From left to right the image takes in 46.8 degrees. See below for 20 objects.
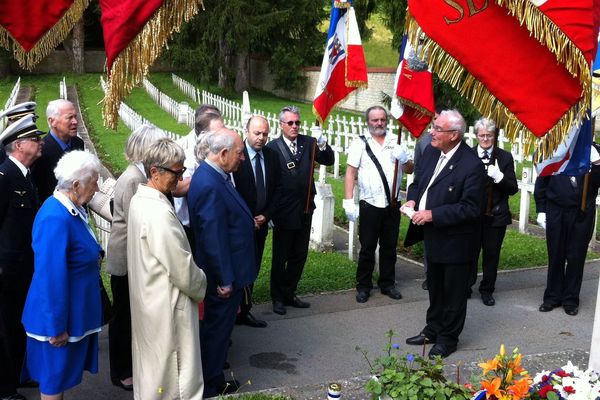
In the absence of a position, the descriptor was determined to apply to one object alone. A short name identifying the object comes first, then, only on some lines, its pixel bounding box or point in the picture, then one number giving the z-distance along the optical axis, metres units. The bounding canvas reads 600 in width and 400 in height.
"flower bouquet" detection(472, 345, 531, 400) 3.41
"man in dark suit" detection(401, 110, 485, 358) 5.49
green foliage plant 3.62
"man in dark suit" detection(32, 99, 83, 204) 5.56
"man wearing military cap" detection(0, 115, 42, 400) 4.70
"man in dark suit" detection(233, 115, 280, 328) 6.05
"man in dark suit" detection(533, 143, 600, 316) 6.76
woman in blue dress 4.05
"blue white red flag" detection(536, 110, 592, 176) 5.14
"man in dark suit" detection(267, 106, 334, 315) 6.66
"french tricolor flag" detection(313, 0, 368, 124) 7.15
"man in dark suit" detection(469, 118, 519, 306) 7.00
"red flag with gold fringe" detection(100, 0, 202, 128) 4.07
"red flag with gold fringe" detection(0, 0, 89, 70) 4.21
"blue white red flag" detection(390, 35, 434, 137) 6.86
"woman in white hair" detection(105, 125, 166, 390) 4.70
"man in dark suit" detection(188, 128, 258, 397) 4.68
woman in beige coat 4.04
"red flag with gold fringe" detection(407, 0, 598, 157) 4.63
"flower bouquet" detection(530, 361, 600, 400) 3.46
